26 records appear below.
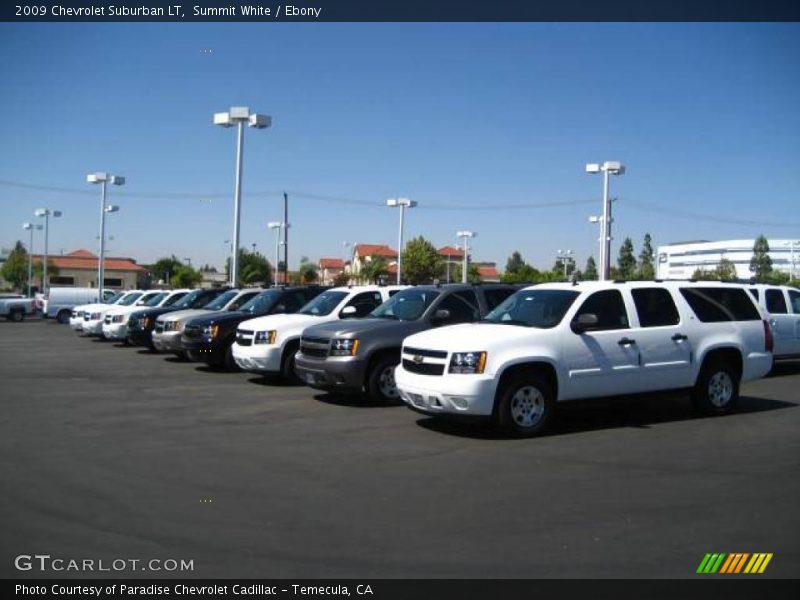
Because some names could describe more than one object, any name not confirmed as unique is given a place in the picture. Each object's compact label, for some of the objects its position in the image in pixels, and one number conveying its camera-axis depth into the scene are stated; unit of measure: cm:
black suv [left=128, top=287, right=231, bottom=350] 2044
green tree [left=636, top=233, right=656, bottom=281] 10288
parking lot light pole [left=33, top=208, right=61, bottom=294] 5784
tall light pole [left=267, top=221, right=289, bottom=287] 5444
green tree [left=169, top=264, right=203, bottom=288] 8591
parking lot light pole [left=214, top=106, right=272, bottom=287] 2702
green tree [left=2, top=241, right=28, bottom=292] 8581
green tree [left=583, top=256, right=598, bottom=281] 10620
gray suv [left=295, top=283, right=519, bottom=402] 1107
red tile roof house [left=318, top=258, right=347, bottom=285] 12470
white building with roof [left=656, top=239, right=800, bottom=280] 11756
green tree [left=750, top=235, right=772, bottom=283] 8201
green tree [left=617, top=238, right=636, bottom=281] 9971
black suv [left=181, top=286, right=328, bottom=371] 1566
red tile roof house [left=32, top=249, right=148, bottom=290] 9994
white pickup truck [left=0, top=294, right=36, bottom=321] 4309
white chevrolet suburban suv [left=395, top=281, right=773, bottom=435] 876
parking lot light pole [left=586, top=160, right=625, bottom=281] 3303
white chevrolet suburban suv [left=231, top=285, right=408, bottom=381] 1328
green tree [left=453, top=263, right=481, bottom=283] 7110
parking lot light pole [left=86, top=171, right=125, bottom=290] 3981
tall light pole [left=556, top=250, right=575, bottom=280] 5730
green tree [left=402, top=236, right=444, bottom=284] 7388
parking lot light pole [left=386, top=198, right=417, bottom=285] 4250
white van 4169
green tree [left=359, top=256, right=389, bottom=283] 6756
